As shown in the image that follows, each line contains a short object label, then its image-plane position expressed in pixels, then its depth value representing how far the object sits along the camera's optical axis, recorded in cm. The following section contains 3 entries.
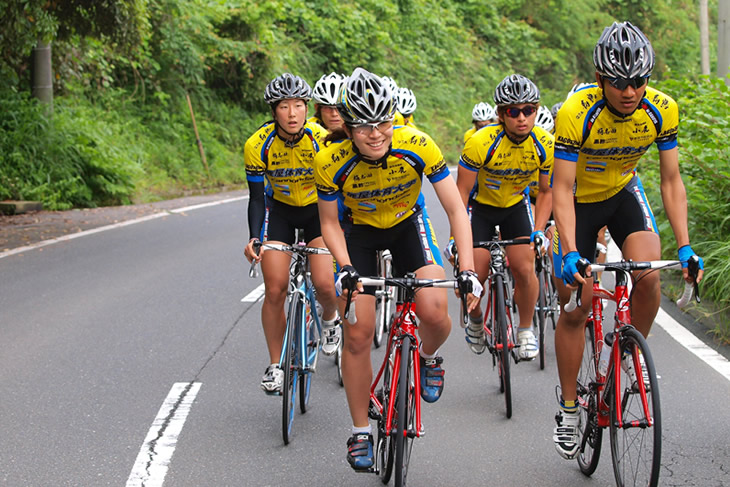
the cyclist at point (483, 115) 976
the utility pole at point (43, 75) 1748
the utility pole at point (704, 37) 2258
